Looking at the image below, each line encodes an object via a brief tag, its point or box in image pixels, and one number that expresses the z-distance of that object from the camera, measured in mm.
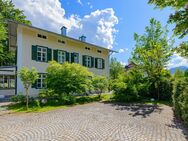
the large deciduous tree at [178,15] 3937
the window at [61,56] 12972
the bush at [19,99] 9141
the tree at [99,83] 11573
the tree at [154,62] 11271
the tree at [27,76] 8101
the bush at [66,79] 9974
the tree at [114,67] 26677
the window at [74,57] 13771
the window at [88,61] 14734
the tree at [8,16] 18508
